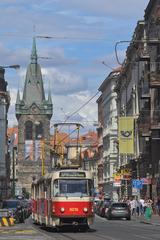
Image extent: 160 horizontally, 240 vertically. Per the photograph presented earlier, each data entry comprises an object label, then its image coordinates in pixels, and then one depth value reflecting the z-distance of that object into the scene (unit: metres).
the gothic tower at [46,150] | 193.02
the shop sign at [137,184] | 66.75
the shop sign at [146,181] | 69.50
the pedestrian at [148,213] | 56.03
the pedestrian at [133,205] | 69.86
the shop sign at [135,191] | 70.49
